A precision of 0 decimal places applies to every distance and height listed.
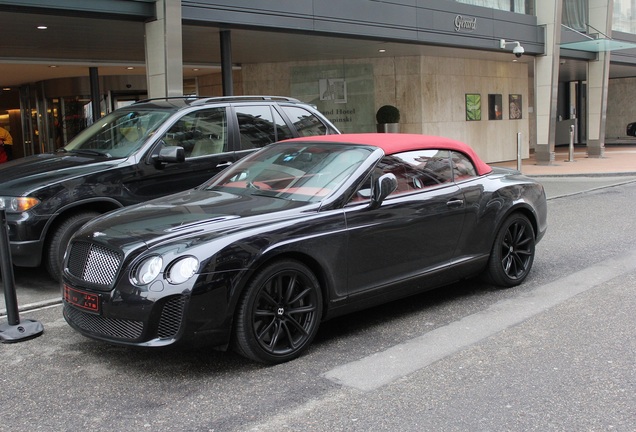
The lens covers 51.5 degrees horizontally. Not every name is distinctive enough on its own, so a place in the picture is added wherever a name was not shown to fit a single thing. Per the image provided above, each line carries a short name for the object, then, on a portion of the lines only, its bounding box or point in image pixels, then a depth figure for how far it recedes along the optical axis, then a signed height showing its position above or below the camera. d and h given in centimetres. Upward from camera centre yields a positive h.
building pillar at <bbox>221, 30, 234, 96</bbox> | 1402 +147
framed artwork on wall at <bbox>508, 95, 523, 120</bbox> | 2445 +64
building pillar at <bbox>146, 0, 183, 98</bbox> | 1166 +147
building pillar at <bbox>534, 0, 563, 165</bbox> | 2148 +144
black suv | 638 -27
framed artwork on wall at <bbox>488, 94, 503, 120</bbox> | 2352 +63
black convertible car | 420 -82
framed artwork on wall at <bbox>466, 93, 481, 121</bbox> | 2252 +64
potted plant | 1984 +28
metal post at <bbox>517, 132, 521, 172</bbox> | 1572 -58
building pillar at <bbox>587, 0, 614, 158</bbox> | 2459 +142
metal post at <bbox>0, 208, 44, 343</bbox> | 519 -137
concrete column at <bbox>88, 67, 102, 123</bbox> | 1884 +119
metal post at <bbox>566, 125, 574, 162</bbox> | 2241 -99
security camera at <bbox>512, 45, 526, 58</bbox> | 1922 +214
